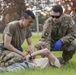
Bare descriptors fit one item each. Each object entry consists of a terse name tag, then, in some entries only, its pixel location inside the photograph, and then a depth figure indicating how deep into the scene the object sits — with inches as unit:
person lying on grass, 222.8
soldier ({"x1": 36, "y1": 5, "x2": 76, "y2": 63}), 261.4
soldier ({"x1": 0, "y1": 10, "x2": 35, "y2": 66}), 233.0
